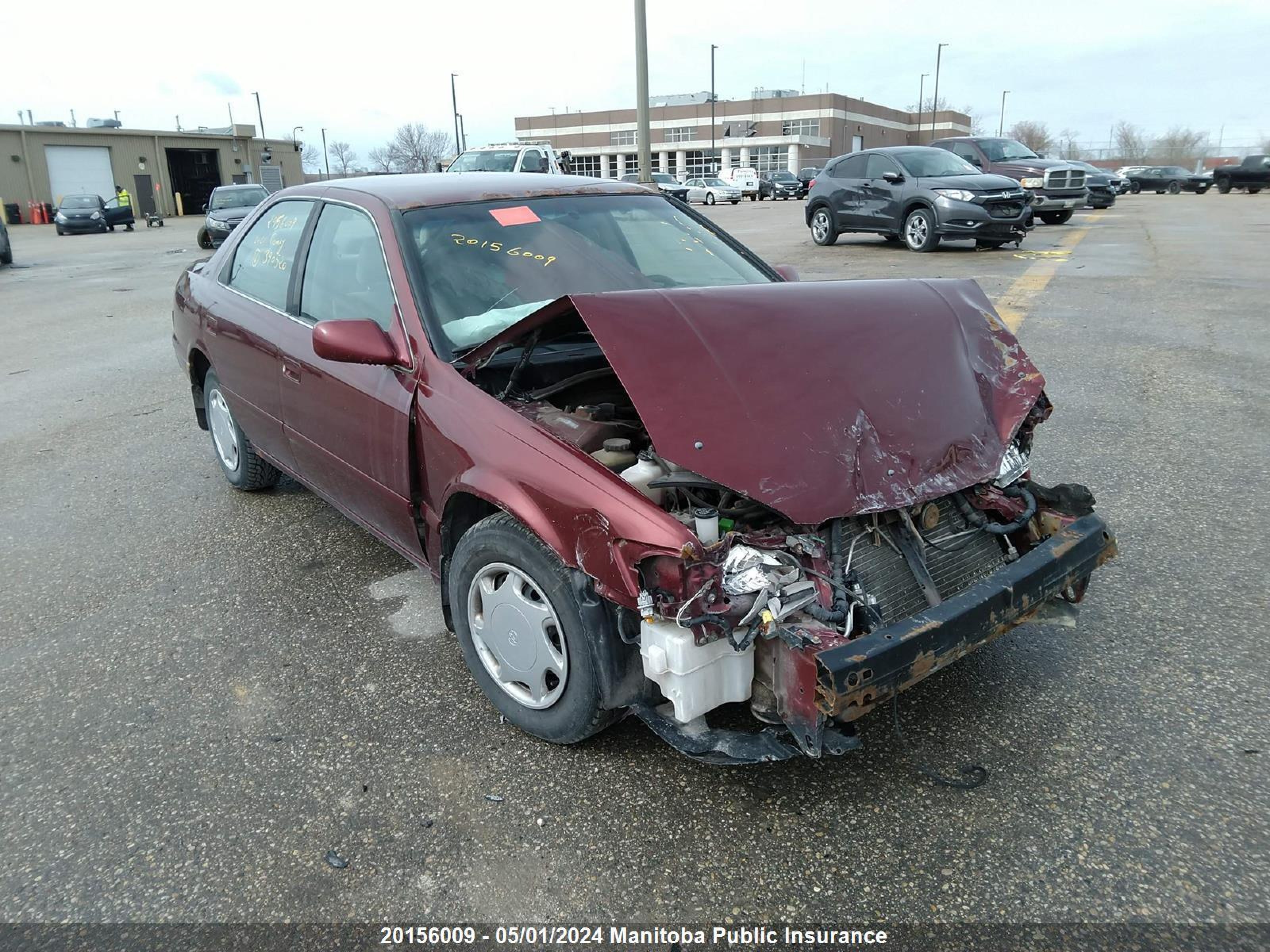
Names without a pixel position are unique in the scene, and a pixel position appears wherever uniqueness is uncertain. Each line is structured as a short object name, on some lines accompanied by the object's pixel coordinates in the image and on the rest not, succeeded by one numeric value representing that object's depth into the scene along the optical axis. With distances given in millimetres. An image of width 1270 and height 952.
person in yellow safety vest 37656
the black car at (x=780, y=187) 46656
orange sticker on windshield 3568
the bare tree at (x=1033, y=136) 100625
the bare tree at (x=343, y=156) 104188
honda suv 13656
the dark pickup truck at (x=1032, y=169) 17734
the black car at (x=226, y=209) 20891
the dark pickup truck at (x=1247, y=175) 37406
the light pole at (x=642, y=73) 15852
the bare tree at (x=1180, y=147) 101562
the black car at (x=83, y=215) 32875
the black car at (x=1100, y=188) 25405
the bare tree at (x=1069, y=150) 94062
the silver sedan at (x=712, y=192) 39719
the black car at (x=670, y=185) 33219
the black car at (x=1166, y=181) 45219
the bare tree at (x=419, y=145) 88312
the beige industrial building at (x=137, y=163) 46844
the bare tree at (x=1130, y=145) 103000
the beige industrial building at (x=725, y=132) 79625
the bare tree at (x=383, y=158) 86625
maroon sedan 2291
